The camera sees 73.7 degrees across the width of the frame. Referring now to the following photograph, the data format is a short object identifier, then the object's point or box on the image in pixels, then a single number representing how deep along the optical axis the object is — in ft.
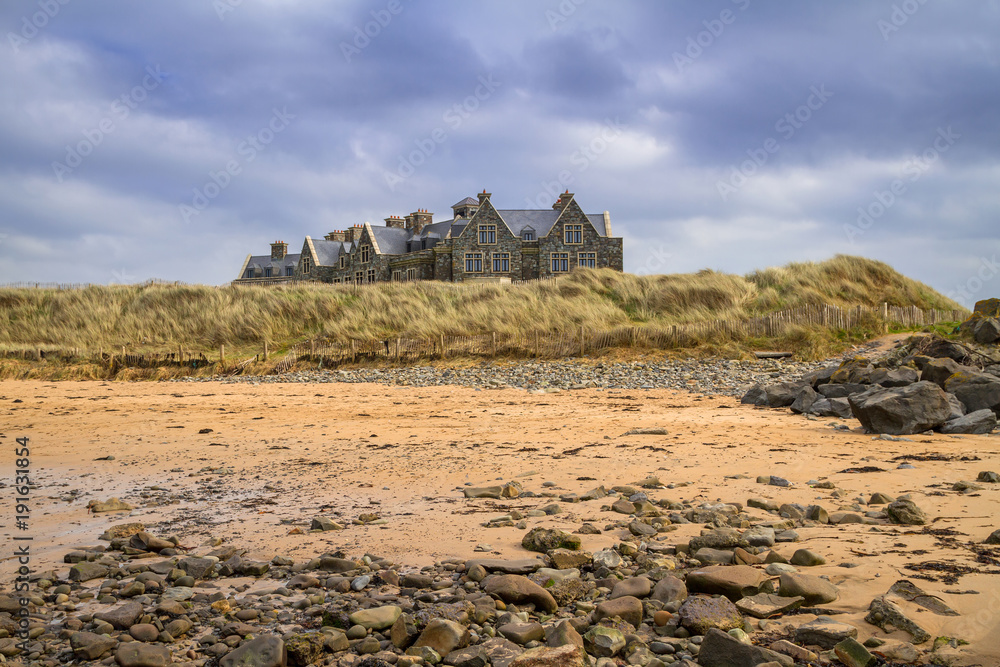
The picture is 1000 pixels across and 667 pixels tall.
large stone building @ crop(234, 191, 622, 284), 146.92
